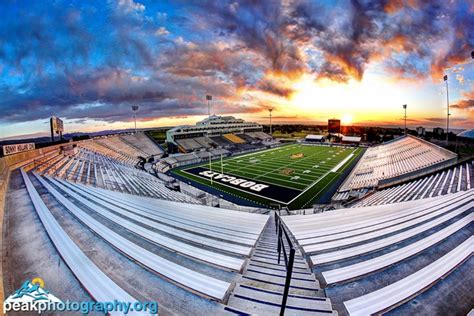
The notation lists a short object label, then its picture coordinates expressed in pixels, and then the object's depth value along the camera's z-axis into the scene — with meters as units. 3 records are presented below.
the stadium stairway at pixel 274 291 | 2.75
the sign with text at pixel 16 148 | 12.41
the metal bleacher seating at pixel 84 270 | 2.71
